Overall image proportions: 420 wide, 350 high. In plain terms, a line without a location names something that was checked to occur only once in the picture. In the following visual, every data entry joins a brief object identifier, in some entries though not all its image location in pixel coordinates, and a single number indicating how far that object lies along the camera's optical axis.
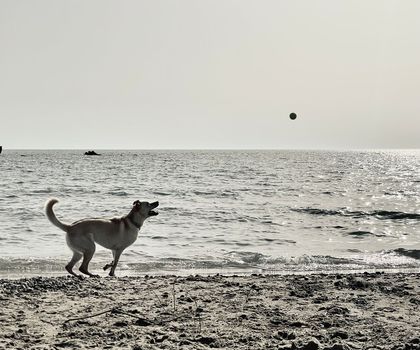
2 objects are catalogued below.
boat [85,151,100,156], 129.09
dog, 7.57
